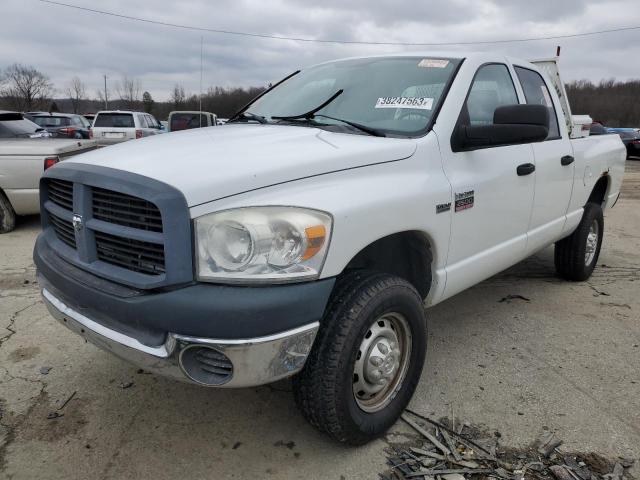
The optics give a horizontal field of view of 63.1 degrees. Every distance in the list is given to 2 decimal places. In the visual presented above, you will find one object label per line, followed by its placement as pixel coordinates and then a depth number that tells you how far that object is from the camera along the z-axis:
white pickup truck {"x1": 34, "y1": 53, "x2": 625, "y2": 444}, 1.91
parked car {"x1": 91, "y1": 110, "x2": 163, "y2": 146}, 14.09
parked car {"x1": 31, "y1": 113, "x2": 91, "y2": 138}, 16.34
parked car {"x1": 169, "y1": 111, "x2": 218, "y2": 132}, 13.61
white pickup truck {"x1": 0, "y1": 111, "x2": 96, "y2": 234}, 6.43
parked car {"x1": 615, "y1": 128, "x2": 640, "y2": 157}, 21.40
